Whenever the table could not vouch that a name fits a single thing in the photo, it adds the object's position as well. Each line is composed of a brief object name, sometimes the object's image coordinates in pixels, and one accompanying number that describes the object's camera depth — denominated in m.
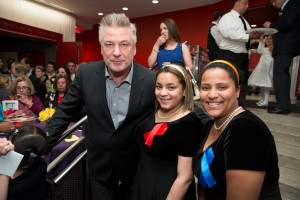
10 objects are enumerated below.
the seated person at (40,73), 5.02
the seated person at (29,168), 1.16
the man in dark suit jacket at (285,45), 2.58
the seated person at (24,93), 3.06
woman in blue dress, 2.56
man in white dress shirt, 2.69
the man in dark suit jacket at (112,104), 1.35
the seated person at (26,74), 4.27
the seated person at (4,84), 3.42
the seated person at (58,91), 3.53
